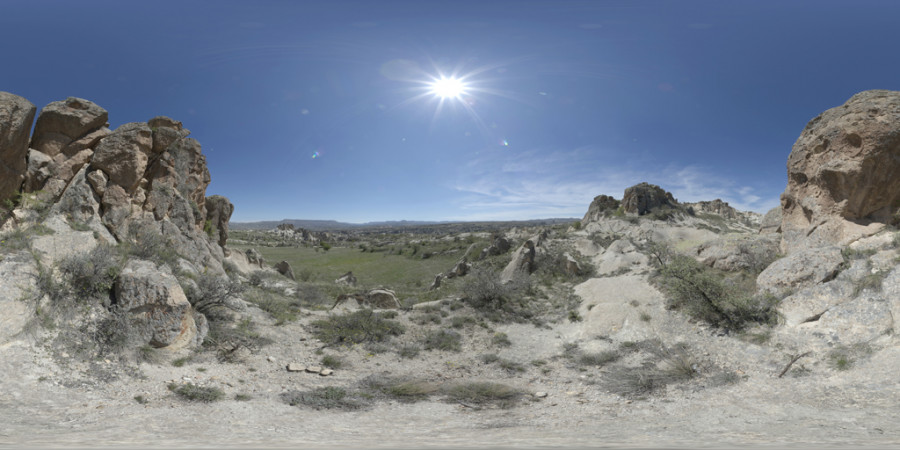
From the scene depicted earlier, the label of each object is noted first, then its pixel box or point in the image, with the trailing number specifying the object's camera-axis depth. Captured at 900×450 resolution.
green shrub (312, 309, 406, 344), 11.76
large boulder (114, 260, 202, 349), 8.52
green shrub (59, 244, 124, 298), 8.60
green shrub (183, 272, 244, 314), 10.65
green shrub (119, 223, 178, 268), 10.73
